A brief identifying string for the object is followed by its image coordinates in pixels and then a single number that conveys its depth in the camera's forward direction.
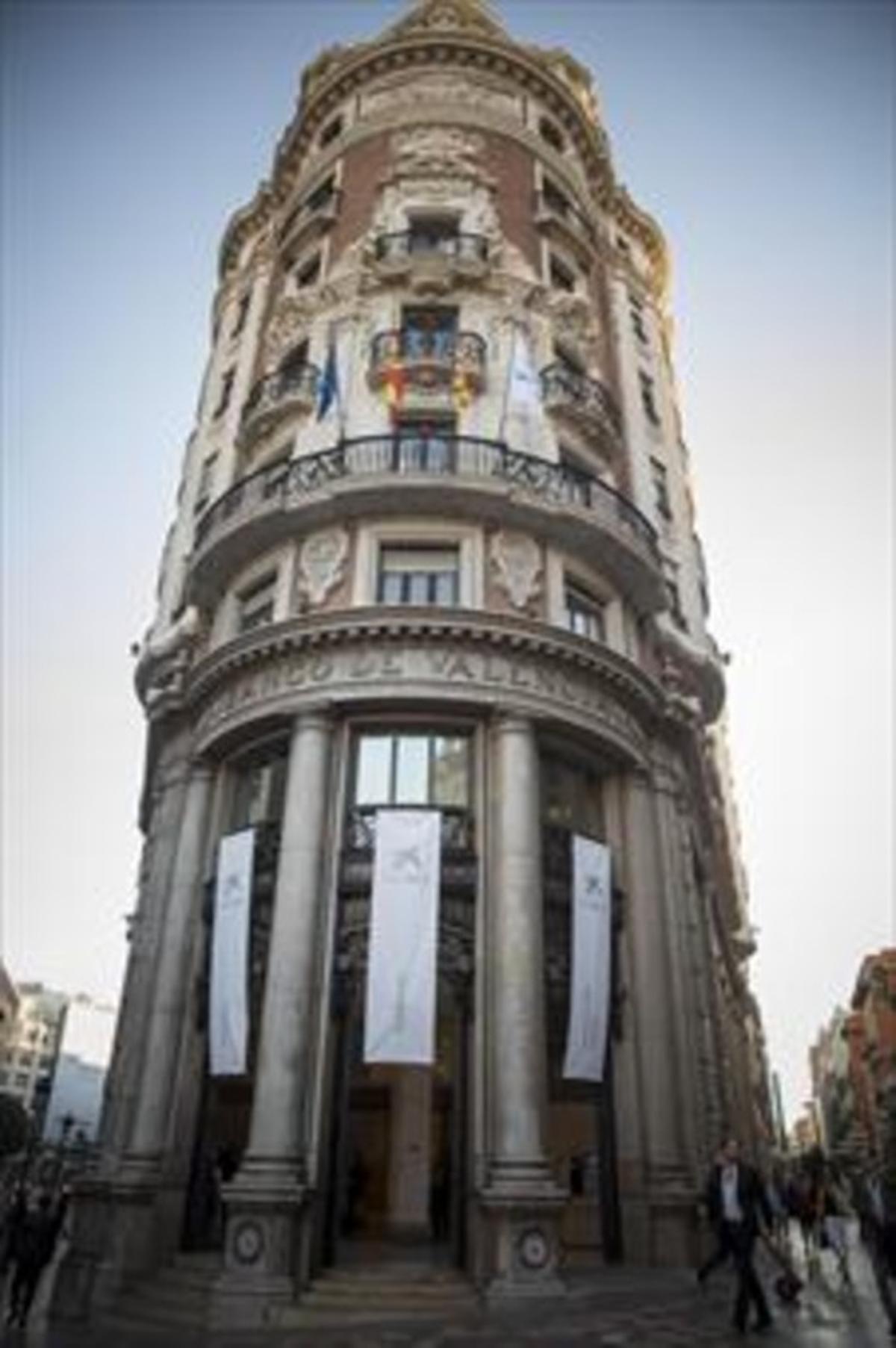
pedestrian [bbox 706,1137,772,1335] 11.41
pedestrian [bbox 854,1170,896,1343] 11.88
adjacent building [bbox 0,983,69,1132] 123.12
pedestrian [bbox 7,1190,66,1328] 13.97
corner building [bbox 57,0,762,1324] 15.37
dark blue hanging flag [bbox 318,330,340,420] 21.84
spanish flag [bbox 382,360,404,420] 22.28
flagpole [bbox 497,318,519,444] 21.45
